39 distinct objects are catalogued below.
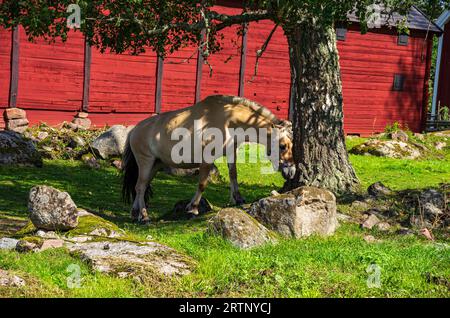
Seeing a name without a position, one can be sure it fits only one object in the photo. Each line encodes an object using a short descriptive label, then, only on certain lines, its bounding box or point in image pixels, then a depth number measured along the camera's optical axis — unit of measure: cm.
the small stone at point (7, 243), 890
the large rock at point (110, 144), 1964
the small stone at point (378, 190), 1338
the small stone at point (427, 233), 1076
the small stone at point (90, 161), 1886
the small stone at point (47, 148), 2006
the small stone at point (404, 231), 1099
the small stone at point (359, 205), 1250
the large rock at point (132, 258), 776
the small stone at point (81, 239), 903
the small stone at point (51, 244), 856
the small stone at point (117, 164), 1922
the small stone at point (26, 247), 856
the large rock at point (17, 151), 1828
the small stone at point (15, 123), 2189
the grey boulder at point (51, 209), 965
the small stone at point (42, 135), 2104
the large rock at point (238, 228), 931
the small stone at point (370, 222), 1138
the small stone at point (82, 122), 2335
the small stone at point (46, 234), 923
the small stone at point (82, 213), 1070
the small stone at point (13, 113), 2191
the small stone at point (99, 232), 960
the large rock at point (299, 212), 1022
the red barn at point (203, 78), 2262
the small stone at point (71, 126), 2280
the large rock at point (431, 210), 1161
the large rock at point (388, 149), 2400
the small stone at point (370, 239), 1027
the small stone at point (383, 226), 1132
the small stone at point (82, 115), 2346
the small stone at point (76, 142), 2072
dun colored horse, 1330
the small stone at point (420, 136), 2770
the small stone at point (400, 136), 2639
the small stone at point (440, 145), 2660
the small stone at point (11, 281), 714
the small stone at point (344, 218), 1171
